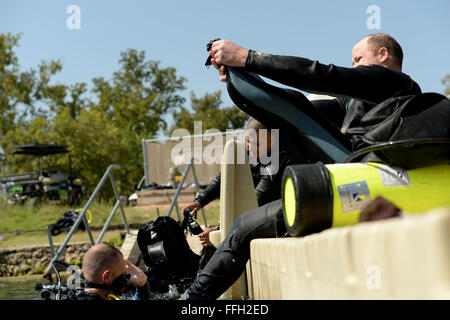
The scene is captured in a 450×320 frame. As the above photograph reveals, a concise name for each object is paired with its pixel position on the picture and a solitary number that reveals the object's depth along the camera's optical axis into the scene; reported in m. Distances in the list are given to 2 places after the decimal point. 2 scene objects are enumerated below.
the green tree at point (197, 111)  30.19
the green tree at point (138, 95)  32.56
